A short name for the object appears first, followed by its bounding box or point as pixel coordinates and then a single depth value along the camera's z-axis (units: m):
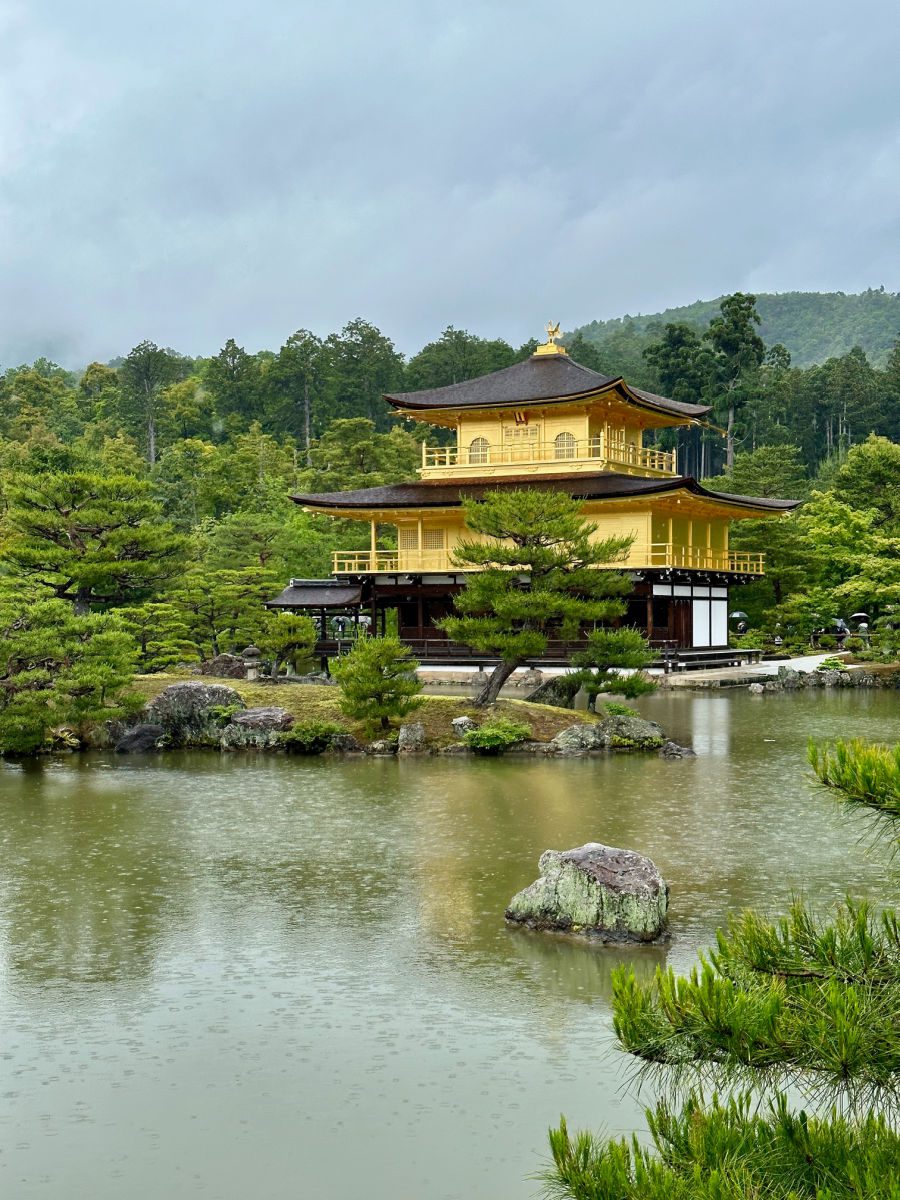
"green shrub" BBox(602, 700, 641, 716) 21.92
